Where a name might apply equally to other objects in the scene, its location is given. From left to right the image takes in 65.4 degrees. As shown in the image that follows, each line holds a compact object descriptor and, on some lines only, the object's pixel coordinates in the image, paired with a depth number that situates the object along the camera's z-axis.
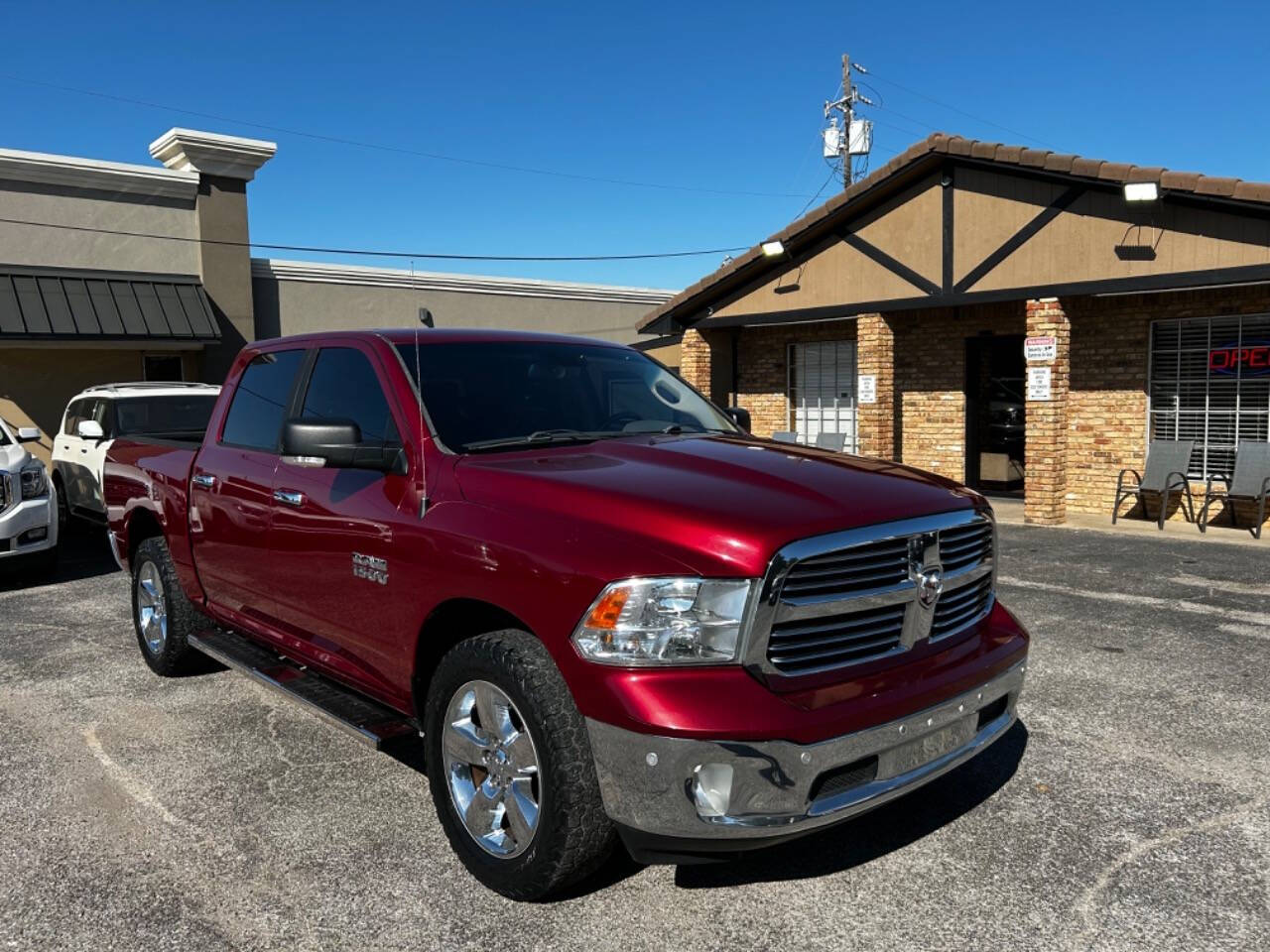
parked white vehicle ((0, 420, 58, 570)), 8.92
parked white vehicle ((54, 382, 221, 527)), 11.22
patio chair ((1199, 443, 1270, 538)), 10.84
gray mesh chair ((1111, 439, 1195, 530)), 11.61
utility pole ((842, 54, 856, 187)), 36.66
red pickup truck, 2.77
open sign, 11.60
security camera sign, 12.03
